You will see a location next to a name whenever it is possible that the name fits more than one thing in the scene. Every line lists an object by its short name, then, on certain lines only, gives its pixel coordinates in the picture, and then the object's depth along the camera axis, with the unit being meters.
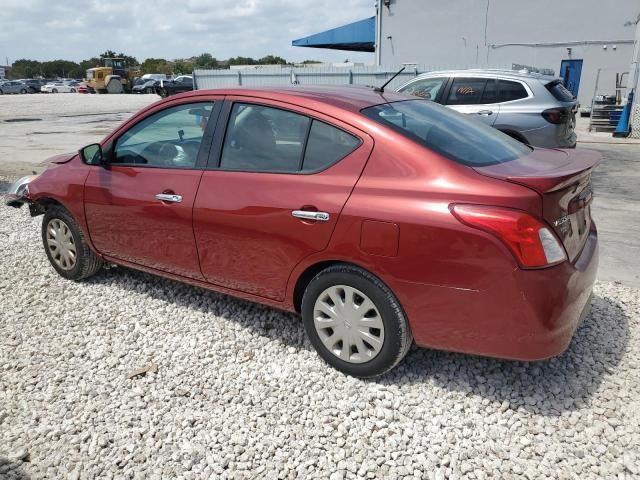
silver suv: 7.85
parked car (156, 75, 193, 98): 32.98
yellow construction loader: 46.81
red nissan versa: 2.45
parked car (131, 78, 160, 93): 42.64
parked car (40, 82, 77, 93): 52.44
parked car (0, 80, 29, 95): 49.50
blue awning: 31.27
